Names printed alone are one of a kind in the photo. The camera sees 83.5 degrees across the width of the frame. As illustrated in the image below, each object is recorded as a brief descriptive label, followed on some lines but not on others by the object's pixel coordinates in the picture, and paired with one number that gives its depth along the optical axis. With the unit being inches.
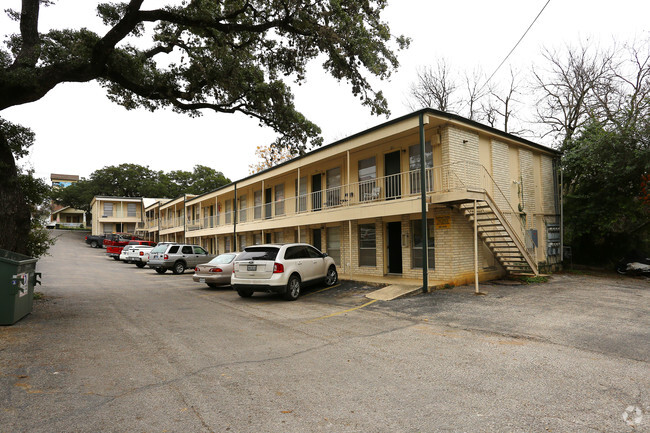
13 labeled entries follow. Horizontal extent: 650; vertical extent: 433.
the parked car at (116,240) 1184.8
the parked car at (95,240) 1648.6
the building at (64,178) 4791.8
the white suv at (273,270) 395.9
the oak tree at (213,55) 352.5
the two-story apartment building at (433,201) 460.4
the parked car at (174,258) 776.9
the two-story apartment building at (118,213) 2004.2
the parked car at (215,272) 529.3
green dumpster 258.1
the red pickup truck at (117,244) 1173.2
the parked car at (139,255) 939.8
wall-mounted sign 462.0
